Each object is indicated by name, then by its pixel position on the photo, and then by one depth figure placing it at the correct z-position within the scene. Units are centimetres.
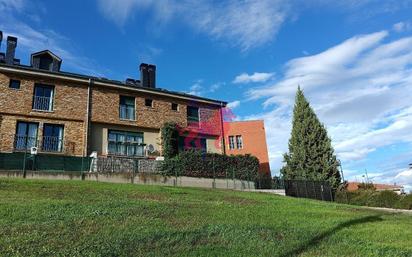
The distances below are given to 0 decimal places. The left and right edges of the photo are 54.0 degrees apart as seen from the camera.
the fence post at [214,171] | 2674
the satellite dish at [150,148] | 3049
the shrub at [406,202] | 2453
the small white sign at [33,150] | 2291
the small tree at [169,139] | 3087
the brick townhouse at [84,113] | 2655
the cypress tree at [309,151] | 3625
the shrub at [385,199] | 2557
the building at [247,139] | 4812
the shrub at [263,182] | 2845
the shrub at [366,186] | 3261
